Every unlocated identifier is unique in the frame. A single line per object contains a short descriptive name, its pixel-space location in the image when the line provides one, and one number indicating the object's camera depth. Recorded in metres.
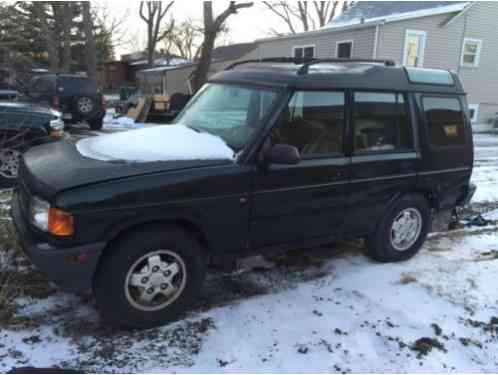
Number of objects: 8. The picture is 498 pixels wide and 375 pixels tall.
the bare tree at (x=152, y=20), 36.84
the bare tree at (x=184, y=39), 49.88
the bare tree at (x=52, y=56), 15.35
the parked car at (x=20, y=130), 6.50
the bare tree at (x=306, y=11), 36.69
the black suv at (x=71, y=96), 13.55
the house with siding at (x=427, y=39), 16.41
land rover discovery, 2.89
